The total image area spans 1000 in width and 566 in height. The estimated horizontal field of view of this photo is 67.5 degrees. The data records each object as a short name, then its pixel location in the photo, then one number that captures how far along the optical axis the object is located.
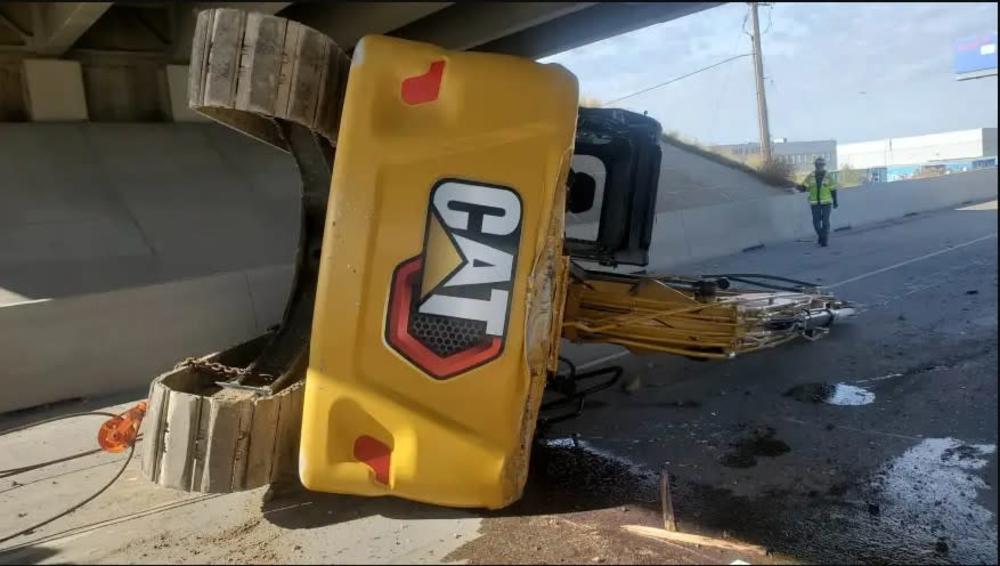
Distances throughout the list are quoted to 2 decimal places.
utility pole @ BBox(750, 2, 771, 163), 25.80
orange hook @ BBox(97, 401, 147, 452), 4.09
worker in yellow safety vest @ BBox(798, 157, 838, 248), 14.89
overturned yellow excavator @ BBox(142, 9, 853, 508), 3.34
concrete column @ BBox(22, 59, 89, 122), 11.32
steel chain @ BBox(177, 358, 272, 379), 4.12
